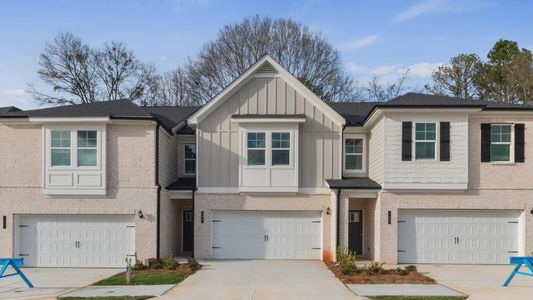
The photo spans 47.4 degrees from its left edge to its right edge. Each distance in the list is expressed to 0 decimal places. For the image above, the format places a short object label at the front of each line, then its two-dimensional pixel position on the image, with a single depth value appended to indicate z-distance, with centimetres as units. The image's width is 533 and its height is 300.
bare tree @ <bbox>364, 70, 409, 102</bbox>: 4691
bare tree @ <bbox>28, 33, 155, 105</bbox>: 4200
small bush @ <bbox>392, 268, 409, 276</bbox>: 1778
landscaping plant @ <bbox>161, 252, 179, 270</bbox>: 1941
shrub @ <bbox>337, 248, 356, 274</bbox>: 1827
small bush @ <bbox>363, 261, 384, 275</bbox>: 1795
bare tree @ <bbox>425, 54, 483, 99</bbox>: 4444
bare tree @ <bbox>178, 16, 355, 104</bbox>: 4275
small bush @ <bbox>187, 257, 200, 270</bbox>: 1966
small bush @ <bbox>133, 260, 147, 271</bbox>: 1966
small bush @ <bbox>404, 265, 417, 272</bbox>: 1859
